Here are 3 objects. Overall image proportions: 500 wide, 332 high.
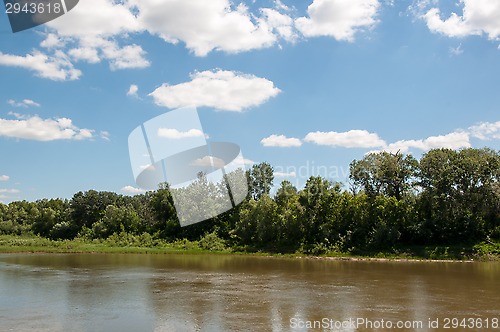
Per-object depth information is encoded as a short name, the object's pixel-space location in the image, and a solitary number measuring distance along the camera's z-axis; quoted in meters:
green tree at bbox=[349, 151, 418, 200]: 54.03
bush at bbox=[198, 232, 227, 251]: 55.72
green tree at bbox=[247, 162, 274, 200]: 73.75
